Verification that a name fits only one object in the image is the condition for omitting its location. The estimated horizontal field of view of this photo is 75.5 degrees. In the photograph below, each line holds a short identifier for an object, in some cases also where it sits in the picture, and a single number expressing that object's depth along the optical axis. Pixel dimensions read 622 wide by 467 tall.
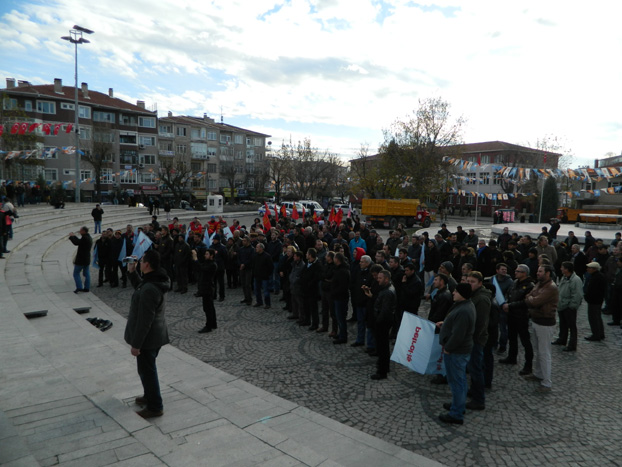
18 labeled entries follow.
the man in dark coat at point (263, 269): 10.17
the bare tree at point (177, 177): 42.47
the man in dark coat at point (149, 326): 4.52
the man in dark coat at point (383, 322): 6.30
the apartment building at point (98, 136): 48.12
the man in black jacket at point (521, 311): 6.57
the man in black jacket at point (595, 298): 7.89
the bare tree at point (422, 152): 38.69
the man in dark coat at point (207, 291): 8.55
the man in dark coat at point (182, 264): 11.93
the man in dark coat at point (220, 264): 11.20
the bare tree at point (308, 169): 56.97
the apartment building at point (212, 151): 65.00
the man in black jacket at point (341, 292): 7.89
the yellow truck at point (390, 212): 32.69
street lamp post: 31.55
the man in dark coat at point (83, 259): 11.08
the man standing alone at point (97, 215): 21.05
